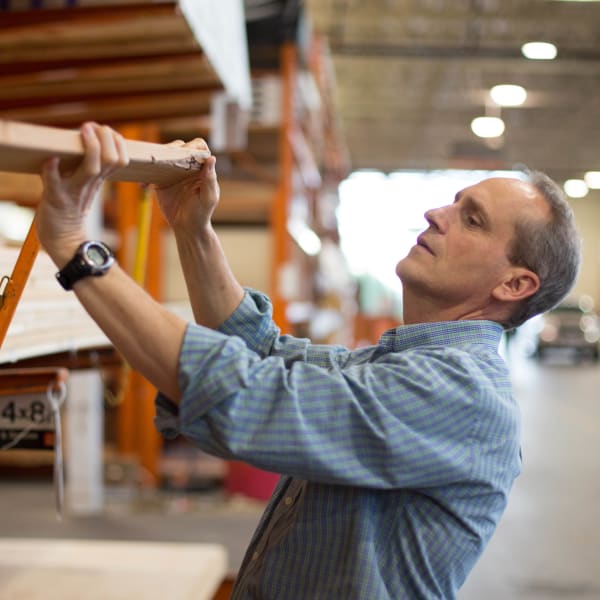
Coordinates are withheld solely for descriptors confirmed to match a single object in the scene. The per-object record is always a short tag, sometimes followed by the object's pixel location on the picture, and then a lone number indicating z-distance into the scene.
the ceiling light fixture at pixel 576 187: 28.39
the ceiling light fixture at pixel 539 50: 12.68
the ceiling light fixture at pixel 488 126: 17.94
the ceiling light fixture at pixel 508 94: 16.20
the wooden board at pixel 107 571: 2.71
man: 1.27
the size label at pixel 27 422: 1.74
